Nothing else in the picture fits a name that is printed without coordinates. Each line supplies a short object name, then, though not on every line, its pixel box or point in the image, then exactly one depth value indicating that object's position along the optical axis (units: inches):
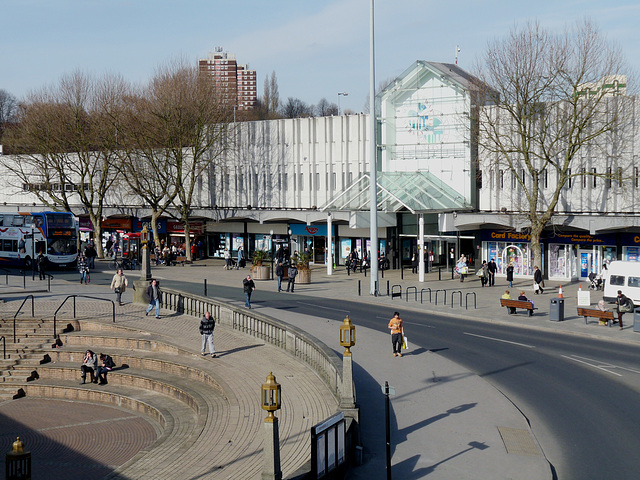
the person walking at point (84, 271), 1613.4
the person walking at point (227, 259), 2064.5
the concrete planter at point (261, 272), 1770.4
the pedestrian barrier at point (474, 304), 1317.4
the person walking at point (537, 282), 1514.5
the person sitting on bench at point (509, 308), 1252.5
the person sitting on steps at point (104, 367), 925.2
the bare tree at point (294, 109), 6598.4
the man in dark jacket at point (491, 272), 1643.5
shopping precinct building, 1674.5
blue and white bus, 1875.0
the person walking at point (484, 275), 1636.3
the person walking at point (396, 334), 900.6
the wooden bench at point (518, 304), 1227.9
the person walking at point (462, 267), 1706.4
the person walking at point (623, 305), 1127.6
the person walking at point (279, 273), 1520.7
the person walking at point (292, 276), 1512.4
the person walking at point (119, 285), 1240.2
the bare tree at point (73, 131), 2327.8
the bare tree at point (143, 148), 2166.6
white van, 1261.1
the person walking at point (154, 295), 1151.0
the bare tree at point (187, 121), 2155.5
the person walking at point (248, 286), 1232.2
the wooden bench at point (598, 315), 1132.5
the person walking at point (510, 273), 1577.3
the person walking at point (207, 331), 890.1
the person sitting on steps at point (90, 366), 927.0
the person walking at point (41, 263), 1672.0
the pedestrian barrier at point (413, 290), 1443.8
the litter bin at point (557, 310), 1194.6
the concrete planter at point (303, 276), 1697.8
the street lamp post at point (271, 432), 443.6
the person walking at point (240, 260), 2124.4
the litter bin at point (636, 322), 1094.4
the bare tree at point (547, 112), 1526.8
